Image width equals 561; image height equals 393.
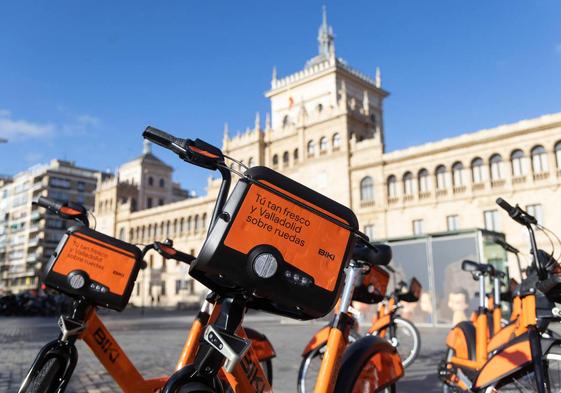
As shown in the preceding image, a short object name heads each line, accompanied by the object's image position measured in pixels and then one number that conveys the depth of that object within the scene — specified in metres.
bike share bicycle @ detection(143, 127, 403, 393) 1.81
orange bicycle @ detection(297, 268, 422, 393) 4.20
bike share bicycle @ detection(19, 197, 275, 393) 2.80
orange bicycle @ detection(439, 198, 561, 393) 2.87
